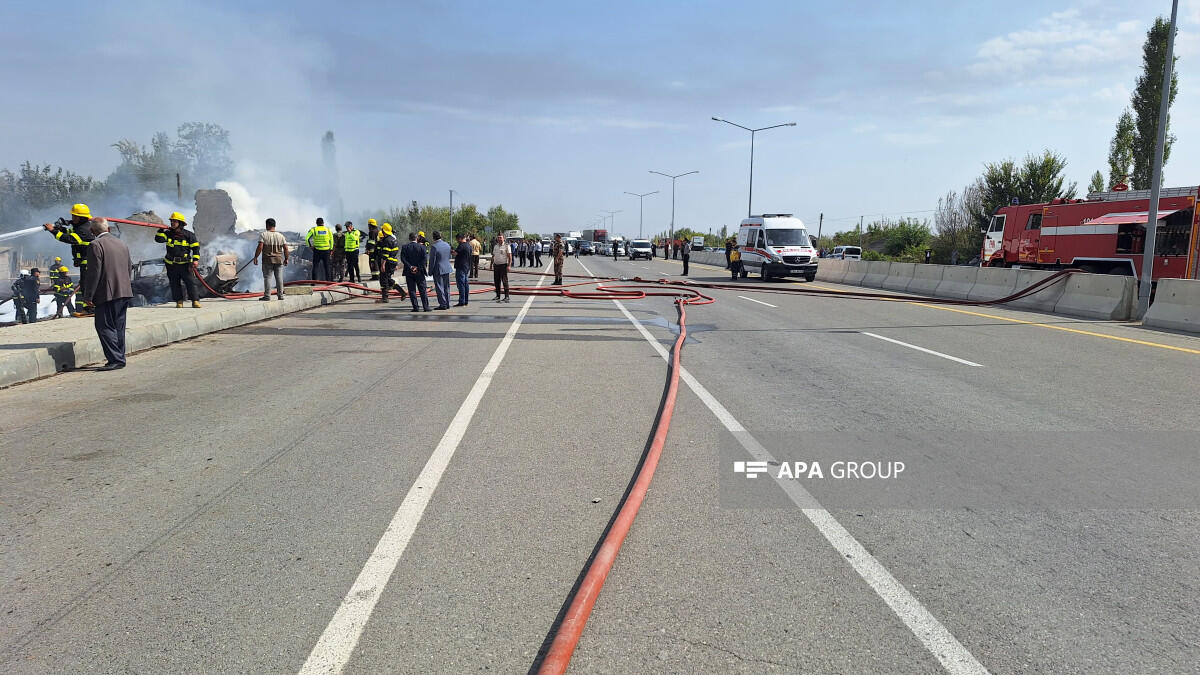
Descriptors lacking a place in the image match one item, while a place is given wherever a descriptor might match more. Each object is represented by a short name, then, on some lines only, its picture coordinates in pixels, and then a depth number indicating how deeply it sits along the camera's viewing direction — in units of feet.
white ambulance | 100.68
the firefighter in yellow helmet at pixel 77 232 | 37.76
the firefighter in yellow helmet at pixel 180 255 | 47.09
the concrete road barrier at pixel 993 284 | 68.33
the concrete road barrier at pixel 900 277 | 86.99
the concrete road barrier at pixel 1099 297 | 53.47
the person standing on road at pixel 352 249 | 74.23
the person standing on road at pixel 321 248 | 67.41
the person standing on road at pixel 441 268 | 51.39
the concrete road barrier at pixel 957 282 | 74.69
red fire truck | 66.85
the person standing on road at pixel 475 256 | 91.38
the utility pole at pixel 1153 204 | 52.75
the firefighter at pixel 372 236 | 69.28
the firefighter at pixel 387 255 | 60.54
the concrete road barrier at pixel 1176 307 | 47.03
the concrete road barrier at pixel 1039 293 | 60.95
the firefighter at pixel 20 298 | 59.16
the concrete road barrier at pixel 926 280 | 80.64
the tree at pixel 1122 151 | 162.91
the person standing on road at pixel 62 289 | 58.23
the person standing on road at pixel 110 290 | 29.25
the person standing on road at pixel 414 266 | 50.72
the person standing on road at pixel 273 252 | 50.47
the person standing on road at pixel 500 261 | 62.90
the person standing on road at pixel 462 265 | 57.00
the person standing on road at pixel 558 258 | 80.84
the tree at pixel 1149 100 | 146.30
